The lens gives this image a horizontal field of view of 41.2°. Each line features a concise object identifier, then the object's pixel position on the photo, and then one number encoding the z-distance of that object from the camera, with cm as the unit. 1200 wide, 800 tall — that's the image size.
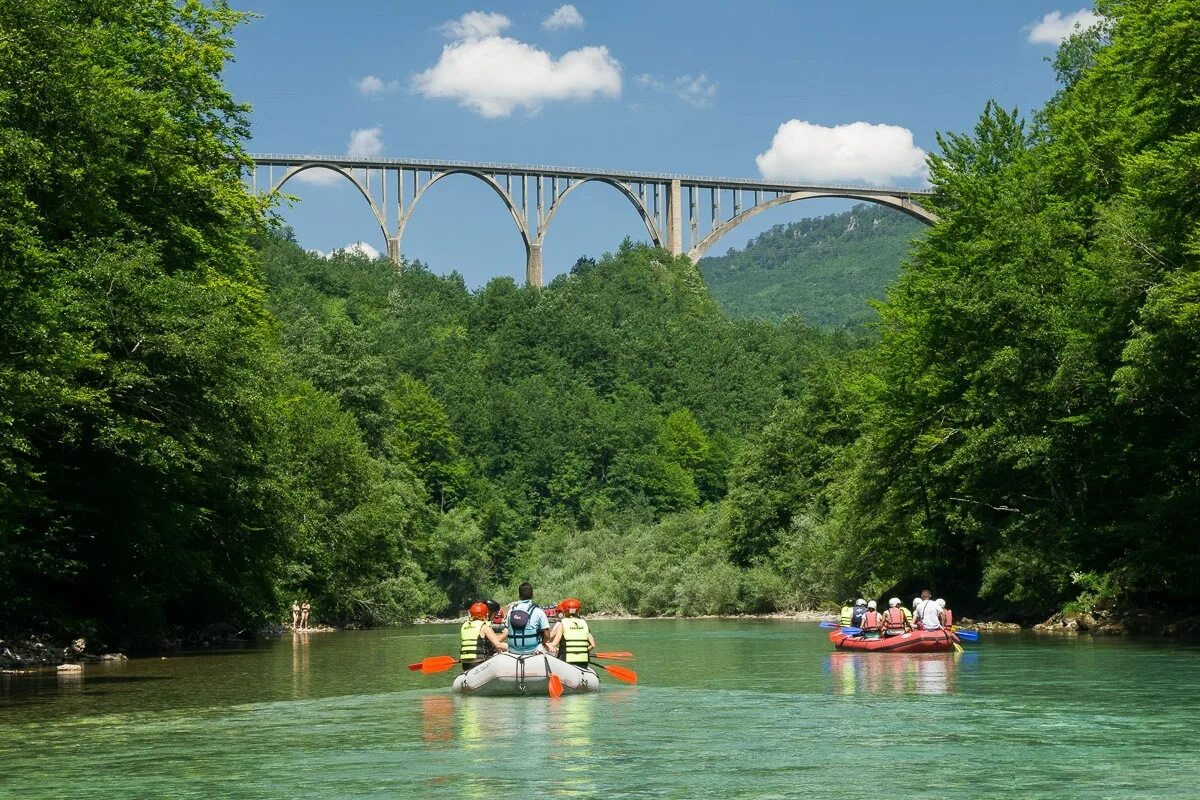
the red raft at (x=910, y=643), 3500
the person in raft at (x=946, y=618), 3606
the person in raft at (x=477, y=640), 2658
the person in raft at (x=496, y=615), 2892
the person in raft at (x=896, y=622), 3678
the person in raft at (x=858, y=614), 3881
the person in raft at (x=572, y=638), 2684
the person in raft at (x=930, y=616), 3534
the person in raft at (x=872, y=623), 3734
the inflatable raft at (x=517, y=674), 2447
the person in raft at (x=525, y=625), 2512
